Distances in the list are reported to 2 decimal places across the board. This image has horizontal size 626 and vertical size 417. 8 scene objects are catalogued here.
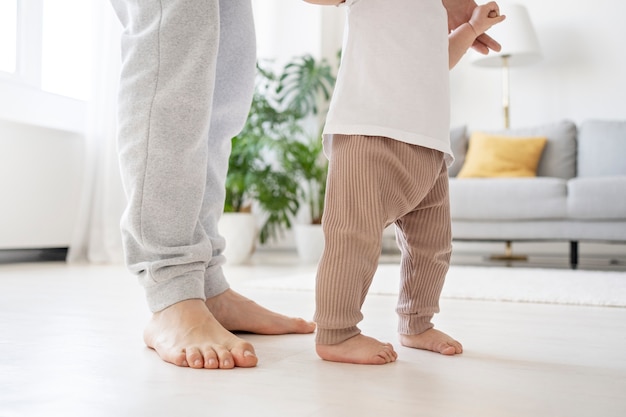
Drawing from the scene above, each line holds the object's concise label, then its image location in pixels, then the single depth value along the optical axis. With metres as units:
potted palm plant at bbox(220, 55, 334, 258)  3.79
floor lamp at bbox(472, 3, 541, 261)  4.01
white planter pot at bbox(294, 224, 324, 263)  3.87
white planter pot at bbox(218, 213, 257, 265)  3.59
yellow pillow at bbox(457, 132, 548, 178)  3.76
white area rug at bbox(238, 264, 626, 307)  1.93
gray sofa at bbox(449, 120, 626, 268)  3.15
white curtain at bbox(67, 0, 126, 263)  3.60
